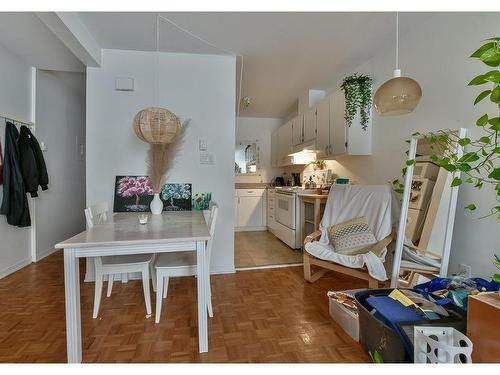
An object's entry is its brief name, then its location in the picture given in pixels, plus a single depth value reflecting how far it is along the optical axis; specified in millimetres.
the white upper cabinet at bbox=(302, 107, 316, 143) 3873
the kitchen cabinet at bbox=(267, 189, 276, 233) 4809
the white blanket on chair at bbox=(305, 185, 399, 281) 2178
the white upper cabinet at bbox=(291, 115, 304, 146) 4258
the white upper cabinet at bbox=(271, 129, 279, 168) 5543
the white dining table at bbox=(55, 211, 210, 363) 1425
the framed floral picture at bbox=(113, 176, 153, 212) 2828
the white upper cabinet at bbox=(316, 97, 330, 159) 3512
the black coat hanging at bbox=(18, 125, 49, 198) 2939
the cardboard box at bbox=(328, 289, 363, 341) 1721
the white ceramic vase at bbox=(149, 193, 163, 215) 2547
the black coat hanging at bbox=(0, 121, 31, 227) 2779
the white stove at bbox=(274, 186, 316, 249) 3825
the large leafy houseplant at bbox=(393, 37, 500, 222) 1047
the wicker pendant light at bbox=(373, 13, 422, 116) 1734
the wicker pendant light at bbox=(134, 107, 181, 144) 2301
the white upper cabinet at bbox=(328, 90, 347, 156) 3156
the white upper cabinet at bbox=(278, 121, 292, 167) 4762
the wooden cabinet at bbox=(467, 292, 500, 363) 1171
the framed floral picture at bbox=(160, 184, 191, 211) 2896
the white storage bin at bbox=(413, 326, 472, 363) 1183
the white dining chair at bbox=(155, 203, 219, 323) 1884
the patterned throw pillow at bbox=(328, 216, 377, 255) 2441
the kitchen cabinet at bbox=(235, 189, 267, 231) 5215
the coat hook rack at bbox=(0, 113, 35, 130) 2787
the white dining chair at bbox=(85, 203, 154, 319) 1915
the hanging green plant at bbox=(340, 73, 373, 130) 2996
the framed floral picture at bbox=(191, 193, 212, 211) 2961
